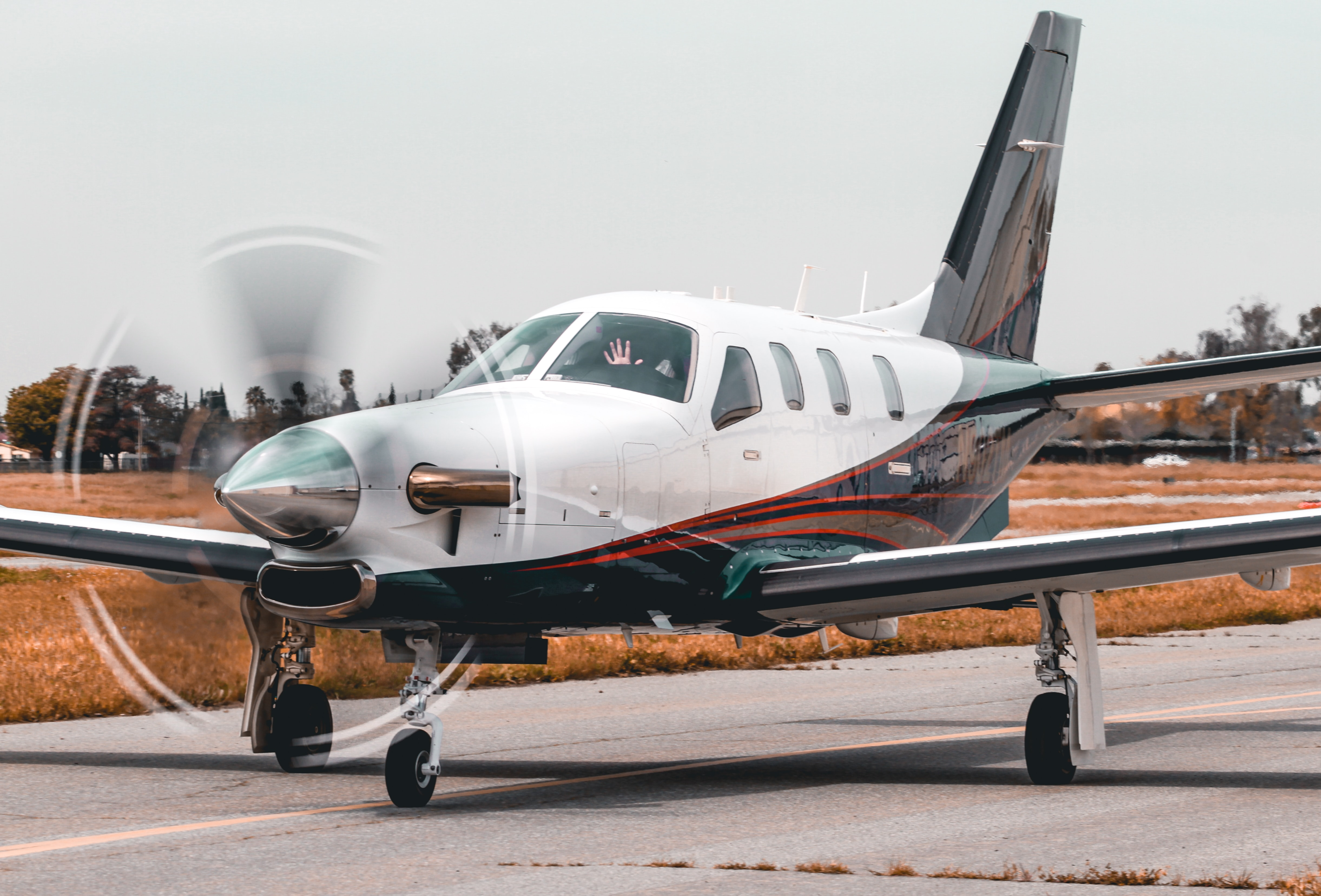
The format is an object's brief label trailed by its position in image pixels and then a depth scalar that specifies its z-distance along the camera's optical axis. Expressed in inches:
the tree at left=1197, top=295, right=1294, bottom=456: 5679.1
